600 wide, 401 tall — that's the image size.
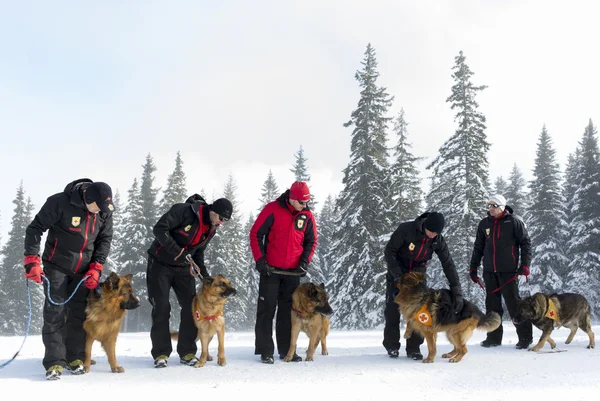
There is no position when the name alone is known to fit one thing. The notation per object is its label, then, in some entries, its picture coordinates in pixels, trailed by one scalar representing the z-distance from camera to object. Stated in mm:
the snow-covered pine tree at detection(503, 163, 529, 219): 38375
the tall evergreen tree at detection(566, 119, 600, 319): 26812
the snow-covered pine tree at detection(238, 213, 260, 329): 36688
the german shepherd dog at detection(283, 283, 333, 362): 6828
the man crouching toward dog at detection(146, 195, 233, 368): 6262
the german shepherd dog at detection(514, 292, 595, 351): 7809
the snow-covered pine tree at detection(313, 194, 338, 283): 40500
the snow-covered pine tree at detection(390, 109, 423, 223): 25281
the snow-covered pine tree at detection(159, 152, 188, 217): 36906
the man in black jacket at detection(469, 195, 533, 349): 8109
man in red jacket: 6738
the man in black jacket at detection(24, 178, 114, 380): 5301
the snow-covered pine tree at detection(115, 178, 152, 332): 36125
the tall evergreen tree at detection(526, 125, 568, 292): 28656
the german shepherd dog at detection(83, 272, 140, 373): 5684
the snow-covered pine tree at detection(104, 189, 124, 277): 39266
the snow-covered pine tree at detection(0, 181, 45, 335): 36125
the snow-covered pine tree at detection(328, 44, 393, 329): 23516
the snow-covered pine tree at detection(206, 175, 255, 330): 34500
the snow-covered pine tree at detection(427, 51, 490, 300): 23234
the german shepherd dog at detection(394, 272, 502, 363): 6562
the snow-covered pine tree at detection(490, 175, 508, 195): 47062
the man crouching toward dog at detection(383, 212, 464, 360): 6945
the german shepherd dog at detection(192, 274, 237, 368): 6293
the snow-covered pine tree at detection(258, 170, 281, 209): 40672
